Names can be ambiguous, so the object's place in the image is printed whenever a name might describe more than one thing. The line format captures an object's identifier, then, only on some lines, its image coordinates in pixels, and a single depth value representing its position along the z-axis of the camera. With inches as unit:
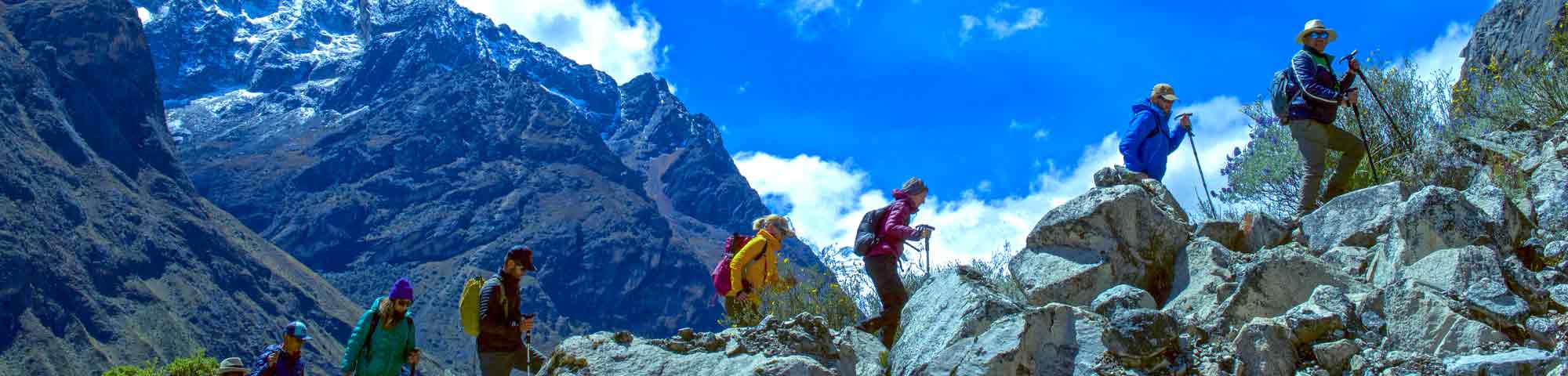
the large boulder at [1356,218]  265.3
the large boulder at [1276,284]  233.1
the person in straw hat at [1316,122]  316.2
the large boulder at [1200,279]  249.7
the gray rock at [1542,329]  192.9
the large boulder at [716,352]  240.2
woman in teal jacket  309.9
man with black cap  305.9
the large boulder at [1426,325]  194.5
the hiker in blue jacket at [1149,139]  351.9
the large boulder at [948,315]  235.9
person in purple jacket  310.3
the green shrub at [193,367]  935.0
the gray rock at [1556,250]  231.0
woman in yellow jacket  344.5
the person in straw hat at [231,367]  353.4
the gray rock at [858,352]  254.7
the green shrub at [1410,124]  354.3
